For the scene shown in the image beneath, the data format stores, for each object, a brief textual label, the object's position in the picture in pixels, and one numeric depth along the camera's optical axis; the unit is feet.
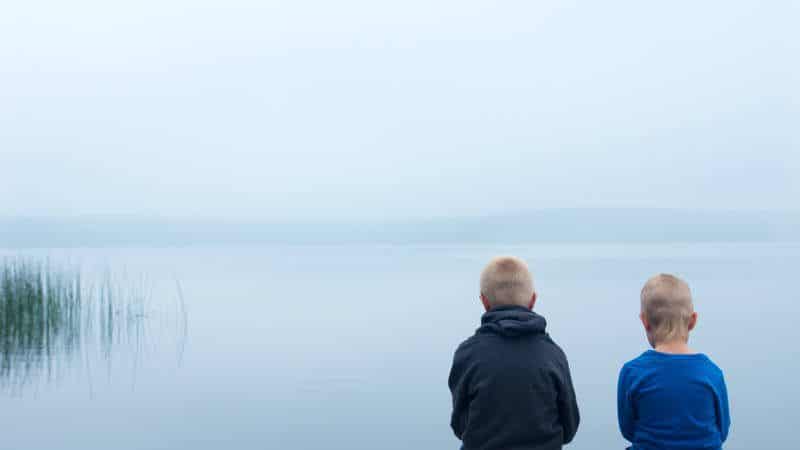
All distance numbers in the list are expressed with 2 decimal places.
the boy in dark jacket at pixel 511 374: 9.04
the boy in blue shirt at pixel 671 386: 8.59
